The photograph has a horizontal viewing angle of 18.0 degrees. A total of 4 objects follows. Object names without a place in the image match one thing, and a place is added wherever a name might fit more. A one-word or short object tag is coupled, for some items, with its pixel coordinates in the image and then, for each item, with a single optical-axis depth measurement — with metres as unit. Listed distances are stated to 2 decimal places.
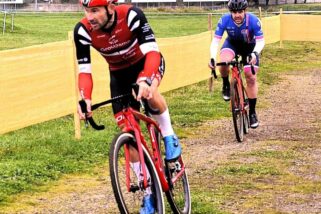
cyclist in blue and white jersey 14.63
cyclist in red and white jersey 7.69
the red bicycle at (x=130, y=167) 7.44
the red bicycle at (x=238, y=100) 14.83
